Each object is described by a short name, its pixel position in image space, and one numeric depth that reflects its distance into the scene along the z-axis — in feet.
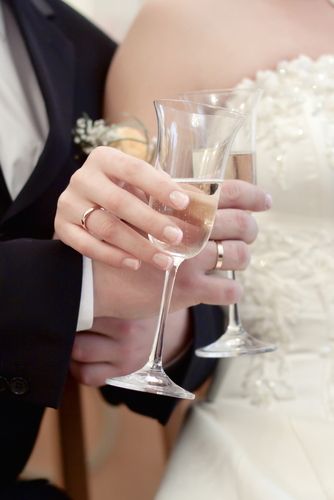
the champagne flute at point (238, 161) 3.63
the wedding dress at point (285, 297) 3.94
